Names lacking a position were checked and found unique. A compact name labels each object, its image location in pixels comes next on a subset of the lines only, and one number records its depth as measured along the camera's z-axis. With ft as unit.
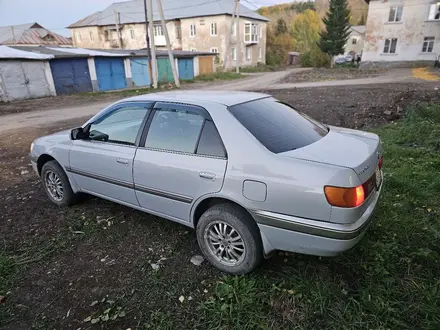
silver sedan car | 7.18
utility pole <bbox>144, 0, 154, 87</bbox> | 71.18
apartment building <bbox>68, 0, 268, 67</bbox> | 126.52
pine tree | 121.60
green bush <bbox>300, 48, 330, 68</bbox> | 134.10
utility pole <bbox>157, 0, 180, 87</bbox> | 64.59
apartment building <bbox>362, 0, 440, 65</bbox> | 90.22
